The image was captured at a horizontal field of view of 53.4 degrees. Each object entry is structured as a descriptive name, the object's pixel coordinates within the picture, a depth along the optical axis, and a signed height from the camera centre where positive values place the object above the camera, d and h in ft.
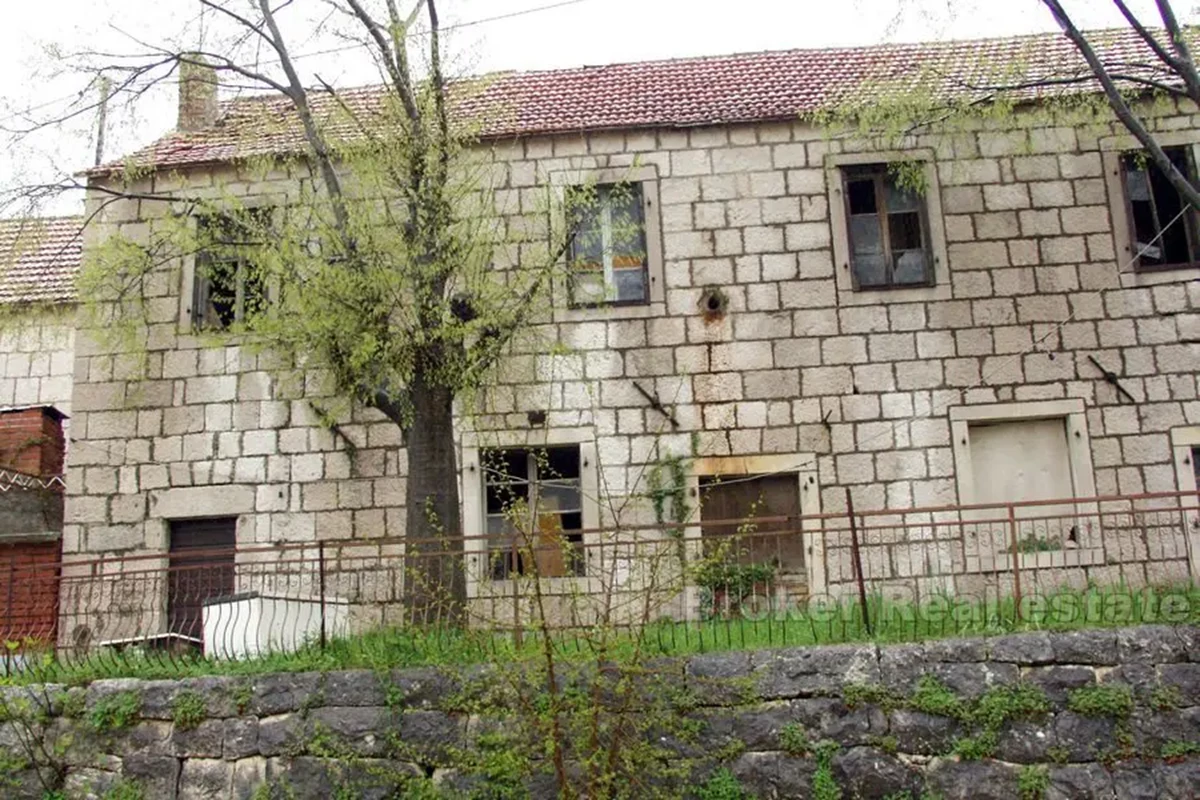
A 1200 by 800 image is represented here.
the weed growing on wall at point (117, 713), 29.66 -2.16
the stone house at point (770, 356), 41.55 +8.68
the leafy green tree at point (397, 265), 32.94 +9.88
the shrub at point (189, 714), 29.19 -2.23
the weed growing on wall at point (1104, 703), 26.91 -2.57
